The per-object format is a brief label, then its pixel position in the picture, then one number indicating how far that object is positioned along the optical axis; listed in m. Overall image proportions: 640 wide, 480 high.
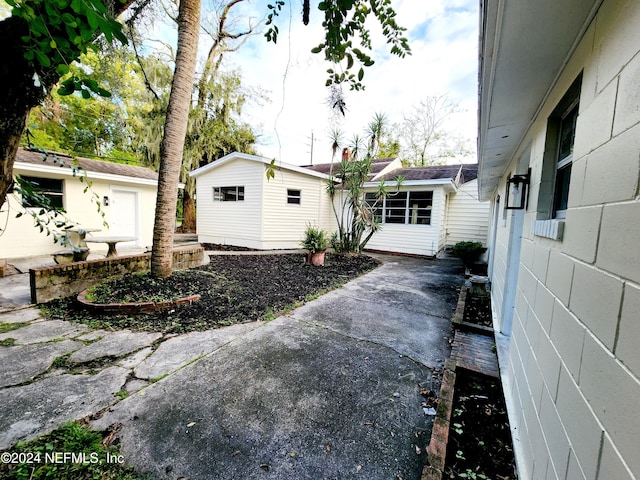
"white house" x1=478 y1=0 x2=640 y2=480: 0.76
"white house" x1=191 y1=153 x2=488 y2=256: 10.26
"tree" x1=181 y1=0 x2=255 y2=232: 12.97
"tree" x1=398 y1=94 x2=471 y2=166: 21.36
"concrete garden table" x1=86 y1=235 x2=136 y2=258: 6.24
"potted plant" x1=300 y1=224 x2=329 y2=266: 8.09
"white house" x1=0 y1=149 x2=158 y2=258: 7.34
